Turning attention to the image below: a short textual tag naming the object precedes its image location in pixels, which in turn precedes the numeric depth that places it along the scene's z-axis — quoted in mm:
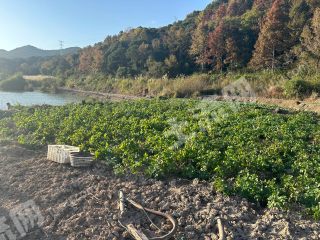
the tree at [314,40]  13411
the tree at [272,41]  17176
